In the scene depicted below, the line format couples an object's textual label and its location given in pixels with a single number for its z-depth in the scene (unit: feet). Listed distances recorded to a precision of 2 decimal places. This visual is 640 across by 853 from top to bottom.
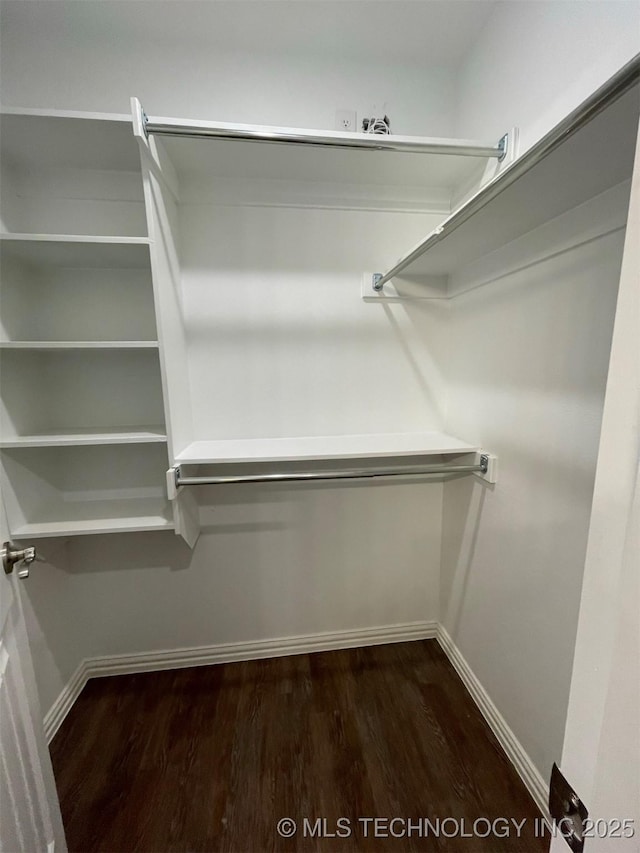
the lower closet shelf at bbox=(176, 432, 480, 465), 4.42
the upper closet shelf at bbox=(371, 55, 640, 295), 1.89
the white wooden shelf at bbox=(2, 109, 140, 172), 3.45
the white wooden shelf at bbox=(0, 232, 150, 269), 3.71
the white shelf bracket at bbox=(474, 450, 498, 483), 4.51
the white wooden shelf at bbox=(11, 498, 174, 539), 4.34
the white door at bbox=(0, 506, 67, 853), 2.46
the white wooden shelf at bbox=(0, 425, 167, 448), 3.96
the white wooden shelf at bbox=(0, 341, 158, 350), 3.72
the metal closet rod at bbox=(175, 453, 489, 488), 4.30
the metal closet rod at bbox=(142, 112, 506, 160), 3.27
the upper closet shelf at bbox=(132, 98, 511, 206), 3.33
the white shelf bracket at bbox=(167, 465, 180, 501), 4.13
